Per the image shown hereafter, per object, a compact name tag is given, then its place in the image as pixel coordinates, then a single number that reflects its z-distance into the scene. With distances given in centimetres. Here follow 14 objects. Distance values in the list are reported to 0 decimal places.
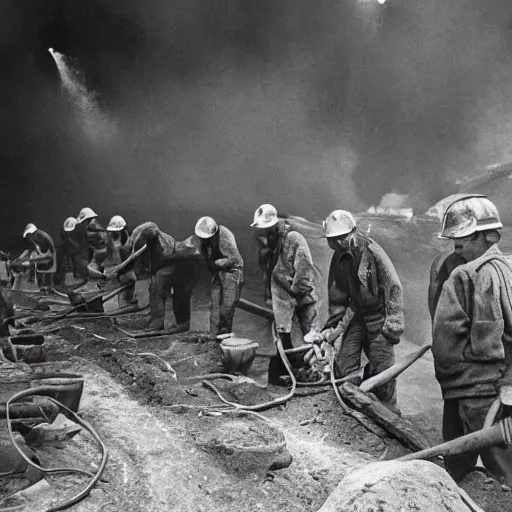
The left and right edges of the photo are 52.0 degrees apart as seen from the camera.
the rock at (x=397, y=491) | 195
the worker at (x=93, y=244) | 1010
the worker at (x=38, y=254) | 1116
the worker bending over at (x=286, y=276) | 572
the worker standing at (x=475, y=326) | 319
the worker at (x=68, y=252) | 1180
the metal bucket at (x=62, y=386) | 409
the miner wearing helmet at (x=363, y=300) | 471
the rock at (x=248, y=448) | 341
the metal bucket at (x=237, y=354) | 542
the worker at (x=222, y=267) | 678
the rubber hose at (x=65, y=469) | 298
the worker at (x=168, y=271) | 776
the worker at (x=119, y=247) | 931
